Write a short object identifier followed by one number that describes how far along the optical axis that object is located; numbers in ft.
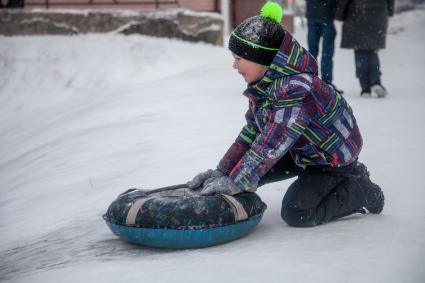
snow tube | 18.28
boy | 18.66
